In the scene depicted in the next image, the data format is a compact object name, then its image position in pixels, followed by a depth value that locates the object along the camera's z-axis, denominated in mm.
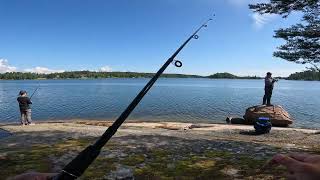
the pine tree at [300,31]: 7468
